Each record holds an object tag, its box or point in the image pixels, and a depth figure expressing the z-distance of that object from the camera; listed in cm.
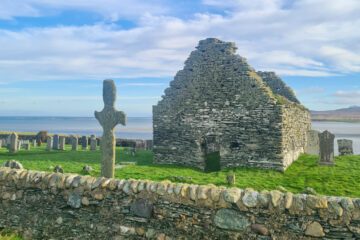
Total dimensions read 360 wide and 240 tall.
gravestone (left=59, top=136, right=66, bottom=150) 2787
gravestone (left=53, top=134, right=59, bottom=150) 2812
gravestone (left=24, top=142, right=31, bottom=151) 2776
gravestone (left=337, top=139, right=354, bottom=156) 2378
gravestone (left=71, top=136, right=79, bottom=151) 2828
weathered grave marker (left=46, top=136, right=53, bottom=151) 2741
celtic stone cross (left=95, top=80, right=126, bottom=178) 1203
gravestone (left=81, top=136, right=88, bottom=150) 3123
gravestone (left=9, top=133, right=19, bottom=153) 2445
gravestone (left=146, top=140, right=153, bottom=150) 3155
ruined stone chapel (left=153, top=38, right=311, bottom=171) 1853
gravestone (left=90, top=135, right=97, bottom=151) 2811
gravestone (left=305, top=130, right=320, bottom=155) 2845
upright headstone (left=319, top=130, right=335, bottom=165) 1844
